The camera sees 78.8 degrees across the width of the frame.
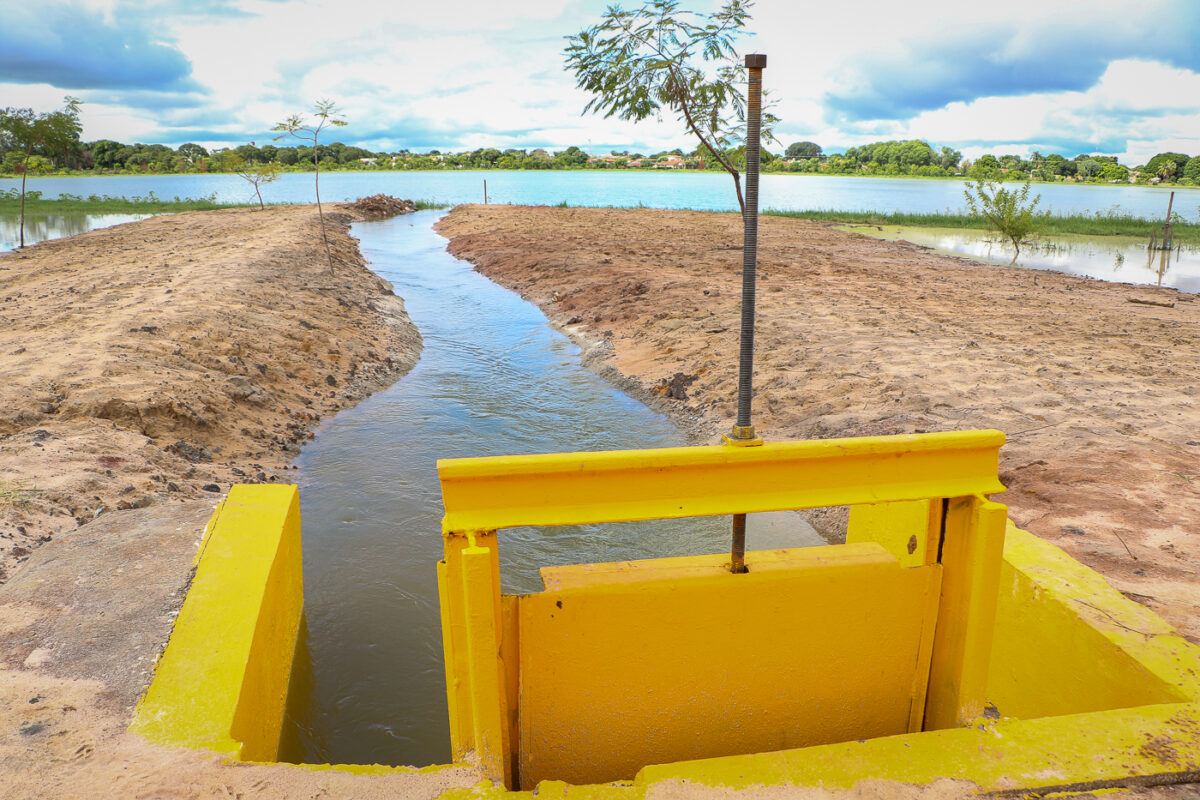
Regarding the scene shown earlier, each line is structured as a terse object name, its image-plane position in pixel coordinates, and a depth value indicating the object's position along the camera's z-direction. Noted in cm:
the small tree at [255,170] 3147
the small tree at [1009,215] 1994
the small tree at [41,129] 1998
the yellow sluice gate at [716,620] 229
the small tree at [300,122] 1494
